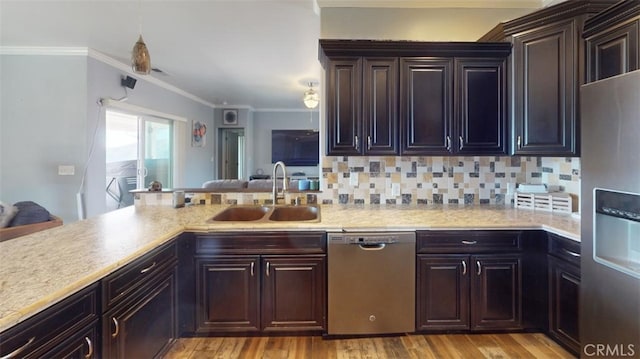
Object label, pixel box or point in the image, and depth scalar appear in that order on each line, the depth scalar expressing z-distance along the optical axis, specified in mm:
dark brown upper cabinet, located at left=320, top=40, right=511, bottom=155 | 2609
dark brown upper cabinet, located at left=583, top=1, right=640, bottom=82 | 1835
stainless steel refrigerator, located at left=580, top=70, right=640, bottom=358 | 1488
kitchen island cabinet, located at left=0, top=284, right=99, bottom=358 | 1000
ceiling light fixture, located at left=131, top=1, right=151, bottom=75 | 2244
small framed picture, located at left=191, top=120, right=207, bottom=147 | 7326
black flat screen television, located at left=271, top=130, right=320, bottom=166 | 8898
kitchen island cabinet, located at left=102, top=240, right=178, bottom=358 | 1449
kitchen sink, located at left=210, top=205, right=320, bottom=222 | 2871
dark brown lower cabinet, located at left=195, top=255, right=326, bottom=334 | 2250
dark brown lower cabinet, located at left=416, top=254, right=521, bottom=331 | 2270
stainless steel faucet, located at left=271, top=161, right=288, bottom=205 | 2896
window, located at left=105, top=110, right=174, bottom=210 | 5039
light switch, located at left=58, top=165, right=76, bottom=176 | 4148
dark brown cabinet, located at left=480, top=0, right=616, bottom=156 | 2270
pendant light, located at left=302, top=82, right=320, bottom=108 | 5566
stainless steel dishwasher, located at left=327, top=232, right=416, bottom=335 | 2230
